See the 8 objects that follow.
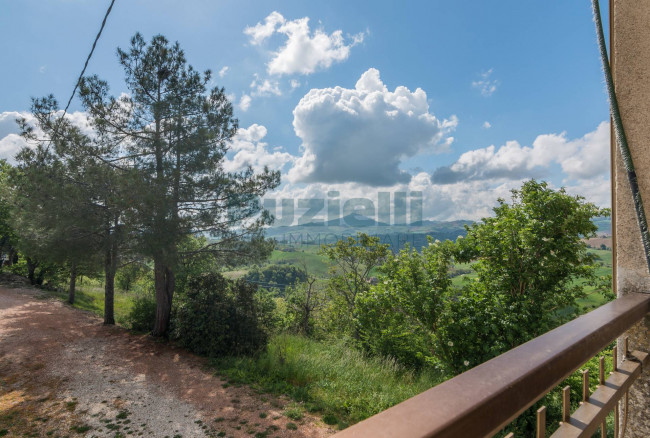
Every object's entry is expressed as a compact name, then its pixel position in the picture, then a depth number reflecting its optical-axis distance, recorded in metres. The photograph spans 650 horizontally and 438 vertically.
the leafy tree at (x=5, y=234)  9.75
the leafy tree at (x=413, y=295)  5.16
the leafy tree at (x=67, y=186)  7.36
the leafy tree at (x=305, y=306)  10.88
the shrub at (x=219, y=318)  7.73
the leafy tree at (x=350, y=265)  10.27
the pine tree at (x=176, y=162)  7.63
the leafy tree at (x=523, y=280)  4.66
